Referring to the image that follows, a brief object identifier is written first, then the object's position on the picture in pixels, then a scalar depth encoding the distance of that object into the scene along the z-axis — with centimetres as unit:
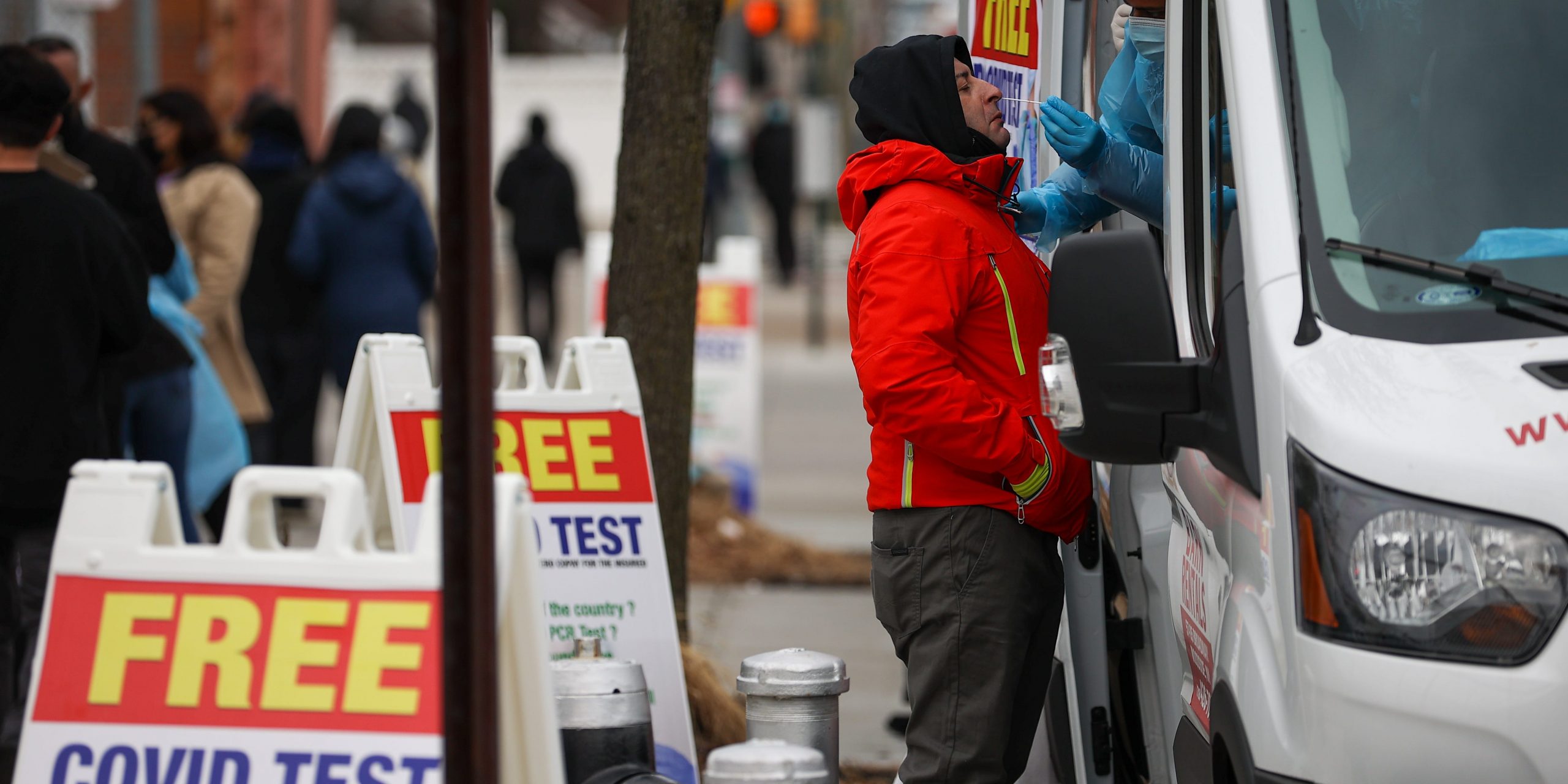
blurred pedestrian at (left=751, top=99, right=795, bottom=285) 4950
